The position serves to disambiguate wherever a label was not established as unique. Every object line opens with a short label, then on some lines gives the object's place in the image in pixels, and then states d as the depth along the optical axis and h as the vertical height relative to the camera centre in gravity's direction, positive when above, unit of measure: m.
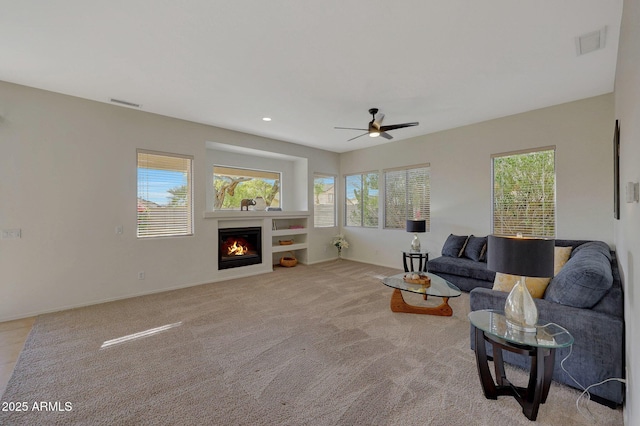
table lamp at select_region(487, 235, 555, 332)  1.67 -0.33
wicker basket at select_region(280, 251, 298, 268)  6.33 -1.13
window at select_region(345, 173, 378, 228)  6.73 +0.35
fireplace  5.28 -0.70
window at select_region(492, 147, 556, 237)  4.18 +0.33
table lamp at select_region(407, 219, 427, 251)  5.14 -0.29
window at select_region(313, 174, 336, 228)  7.05 +0.34
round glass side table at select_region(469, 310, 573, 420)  1.71 -0.93
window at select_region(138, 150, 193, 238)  4.39 +0.33
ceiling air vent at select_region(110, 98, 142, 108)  3.84 +1.64
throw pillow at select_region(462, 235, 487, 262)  4.43 -0.61
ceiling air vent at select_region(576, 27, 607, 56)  2.38 +1.59
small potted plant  7.08 -0.77
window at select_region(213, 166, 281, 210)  5.94 +0.66
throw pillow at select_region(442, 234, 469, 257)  4.76 -0.59
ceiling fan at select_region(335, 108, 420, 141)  3.81 +1.24
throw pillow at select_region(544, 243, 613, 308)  1.90 -0.53
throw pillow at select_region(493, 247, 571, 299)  2.31 -0.64
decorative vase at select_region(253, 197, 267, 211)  5.98 +0.22
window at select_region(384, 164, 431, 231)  5.72 +0.41
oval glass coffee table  3.25 -0.96
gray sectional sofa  1.83 -0.78
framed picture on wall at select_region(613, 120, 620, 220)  2.42 +0.40
